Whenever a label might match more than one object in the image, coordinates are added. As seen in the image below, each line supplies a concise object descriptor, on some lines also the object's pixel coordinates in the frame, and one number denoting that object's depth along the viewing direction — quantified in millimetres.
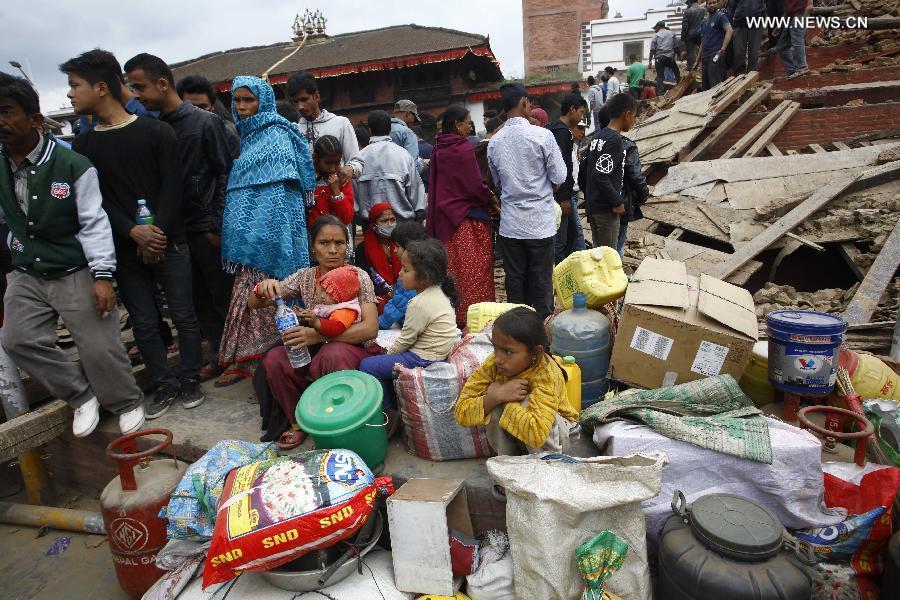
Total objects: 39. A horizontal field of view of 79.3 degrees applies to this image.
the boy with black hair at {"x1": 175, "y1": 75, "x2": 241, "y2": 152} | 4371
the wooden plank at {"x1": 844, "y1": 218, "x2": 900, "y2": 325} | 4312
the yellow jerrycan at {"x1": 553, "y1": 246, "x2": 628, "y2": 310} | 3387
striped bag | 2789
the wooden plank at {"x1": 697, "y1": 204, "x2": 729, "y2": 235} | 6437
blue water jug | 3287
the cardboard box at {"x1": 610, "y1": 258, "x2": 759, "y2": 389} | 2984
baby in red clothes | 3021
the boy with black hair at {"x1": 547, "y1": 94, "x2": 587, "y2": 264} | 5195
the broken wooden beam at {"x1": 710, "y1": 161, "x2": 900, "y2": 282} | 5484
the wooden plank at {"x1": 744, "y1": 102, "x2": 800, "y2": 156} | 8266
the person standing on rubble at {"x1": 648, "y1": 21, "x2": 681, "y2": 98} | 13500
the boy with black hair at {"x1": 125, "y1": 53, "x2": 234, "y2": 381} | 3406
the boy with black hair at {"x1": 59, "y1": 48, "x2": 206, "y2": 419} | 3150
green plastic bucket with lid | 2604
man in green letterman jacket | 2990
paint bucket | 2672
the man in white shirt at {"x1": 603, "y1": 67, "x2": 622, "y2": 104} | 12070
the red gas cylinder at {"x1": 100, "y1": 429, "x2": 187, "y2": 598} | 2750
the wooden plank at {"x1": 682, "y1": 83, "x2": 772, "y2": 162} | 8641
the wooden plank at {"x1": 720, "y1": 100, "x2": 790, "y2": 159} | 8328
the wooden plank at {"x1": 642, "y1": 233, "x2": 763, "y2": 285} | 5453
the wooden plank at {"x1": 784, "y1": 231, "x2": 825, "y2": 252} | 5484
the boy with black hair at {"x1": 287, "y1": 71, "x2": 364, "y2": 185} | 4305
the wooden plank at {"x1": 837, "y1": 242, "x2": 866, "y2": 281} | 5176
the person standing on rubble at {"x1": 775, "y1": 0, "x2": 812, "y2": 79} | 9398
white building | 35281
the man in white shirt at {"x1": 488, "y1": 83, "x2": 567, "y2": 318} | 4215
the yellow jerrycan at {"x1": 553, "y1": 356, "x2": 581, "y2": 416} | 2719
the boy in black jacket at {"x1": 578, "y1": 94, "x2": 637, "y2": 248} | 4711
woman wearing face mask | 4453
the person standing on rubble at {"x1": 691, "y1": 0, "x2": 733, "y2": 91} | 10461
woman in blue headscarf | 3496
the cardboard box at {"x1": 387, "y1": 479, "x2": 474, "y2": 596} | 2381
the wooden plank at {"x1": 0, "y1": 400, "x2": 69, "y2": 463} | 3281
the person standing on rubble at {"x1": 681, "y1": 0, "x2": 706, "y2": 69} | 12414
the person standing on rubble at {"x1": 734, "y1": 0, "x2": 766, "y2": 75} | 9930
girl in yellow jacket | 2297
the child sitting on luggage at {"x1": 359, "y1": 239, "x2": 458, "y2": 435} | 3008
